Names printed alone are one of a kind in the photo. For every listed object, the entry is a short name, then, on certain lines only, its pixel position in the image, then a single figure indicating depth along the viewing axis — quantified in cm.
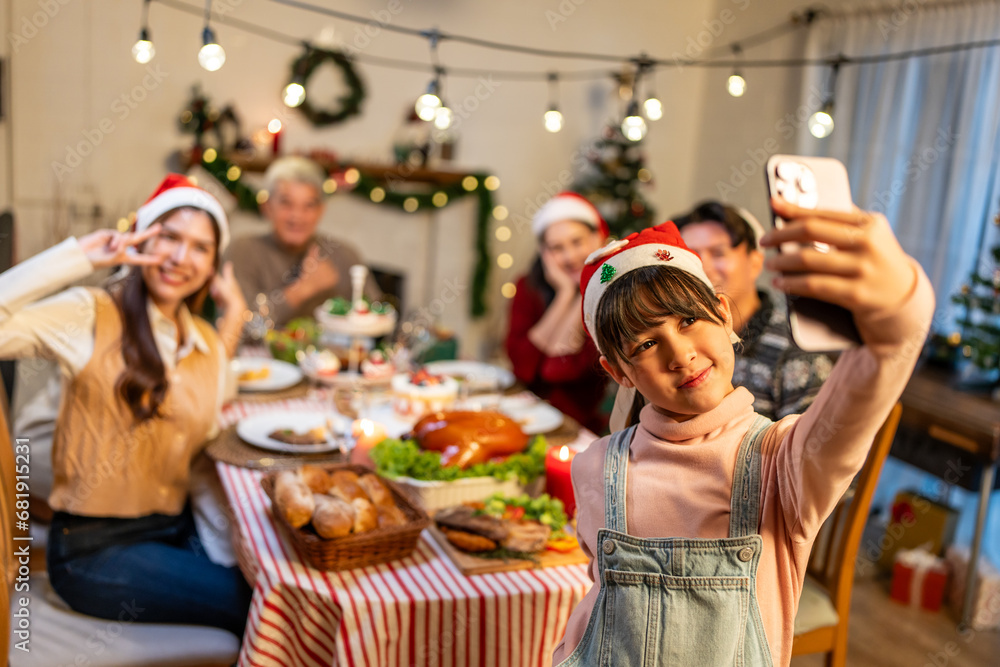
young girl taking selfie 101
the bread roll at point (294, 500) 152
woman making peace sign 184
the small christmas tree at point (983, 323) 319
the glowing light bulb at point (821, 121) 301
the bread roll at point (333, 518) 147
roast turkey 183
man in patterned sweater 222
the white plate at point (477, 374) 275
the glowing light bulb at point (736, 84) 310
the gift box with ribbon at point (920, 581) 322
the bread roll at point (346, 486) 161
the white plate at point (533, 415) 233
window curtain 362
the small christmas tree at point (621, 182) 503
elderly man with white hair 382
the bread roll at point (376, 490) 163
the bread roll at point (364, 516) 151
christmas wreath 477
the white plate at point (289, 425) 208
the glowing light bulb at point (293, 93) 269
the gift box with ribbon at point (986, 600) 308
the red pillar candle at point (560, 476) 176
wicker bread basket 147
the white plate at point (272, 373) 260
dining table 142
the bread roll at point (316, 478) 163
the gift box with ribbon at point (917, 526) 338
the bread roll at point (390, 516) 156
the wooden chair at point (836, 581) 196
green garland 511
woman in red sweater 315
